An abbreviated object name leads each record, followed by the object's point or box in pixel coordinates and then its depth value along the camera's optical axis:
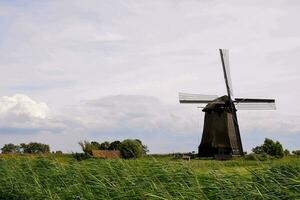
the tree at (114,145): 41.18
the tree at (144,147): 38.24
